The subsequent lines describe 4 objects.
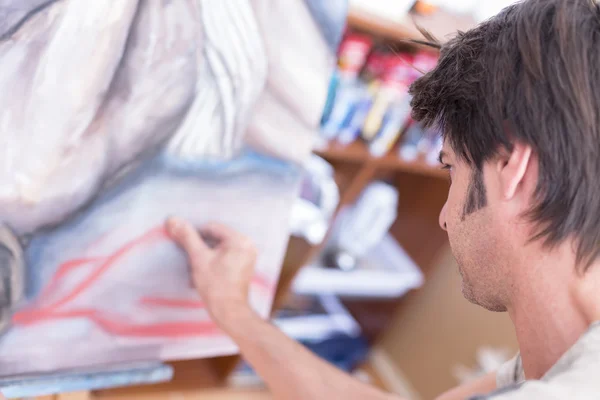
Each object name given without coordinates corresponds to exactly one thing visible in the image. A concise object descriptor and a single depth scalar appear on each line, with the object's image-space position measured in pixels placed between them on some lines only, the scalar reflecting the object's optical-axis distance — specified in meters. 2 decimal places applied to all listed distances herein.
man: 0.66
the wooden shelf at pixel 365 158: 1.31
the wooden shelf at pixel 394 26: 1.16
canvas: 0.72
